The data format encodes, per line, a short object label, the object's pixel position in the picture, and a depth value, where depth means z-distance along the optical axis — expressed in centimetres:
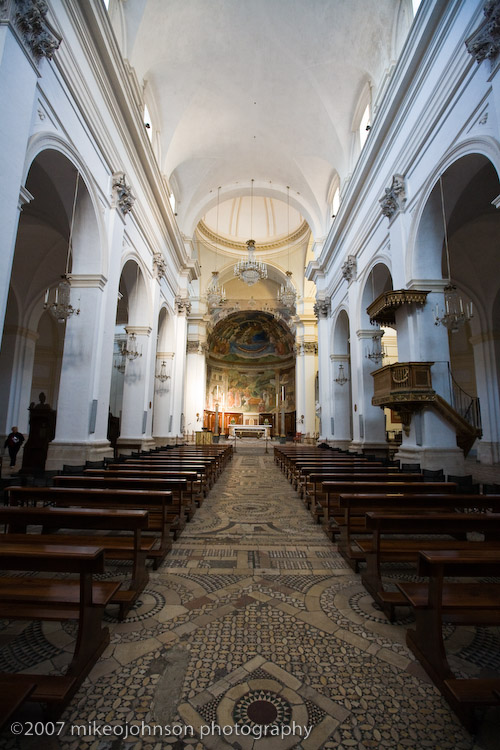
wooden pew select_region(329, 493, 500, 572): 339
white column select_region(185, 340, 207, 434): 2188
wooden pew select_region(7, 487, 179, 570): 332
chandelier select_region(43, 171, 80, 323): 591
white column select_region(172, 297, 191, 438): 1527
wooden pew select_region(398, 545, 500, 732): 160
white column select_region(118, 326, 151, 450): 1071
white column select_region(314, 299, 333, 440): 1440
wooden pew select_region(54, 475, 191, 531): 420
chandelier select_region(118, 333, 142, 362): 1042
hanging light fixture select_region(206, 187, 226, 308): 1906
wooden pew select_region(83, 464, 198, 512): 483
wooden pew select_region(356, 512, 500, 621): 252
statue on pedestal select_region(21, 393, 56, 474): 859
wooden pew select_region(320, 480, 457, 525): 418
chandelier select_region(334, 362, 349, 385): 1387
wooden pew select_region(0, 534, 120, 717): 162
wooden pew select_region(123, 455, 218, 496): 600
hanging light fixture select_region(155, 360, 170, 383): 1425
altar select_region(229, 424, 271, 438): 2868
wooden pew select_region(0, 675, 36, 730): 119
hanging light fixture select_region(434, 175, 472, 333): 616
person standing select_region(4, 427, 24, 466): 876
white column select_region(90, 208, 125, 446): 740
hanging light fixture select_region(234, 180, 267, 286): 1702
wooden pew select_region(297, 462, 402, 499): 598
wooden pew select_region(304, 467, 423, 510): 497
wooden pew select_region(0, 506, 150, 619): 248
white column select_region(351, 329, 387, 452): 1034
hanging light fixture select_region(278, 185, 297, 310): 1850
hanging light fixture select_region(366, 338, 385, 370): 1016
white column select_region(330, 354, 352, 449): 1377
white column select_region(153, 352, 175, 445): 1413
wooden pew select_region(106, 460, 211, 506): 582
